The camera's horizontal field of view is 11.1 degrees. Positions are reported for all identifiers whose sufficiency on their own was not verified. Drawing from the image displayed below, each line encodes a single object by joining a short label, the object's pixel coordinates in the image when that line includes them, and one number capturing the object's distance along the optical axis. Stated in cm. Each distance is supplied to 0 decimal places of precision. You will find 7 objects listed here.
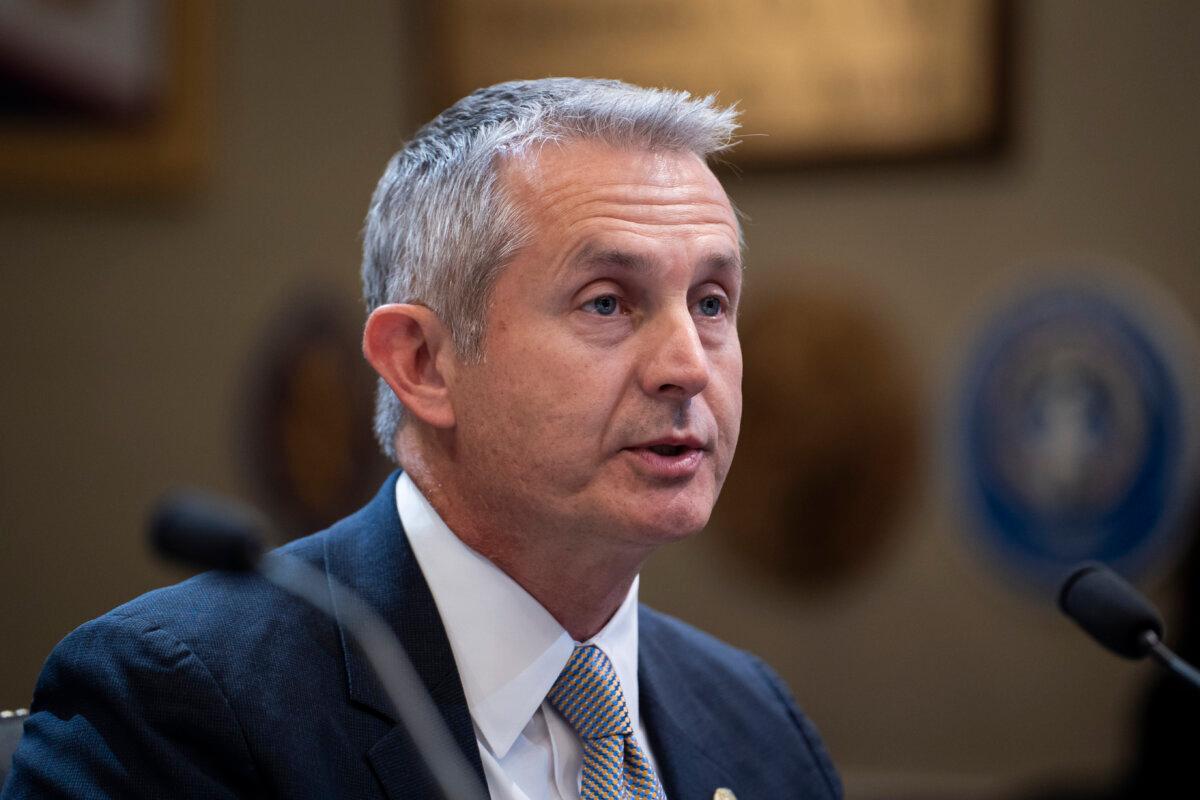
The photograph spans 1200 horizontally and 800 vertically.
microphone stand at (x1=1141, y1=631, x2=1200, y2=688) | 295
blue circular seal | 413
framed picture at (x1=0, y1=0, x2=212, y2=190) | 470
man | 289
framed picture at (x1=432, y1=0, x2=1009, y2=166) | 424
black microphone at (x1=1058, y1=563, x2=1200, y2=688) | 296
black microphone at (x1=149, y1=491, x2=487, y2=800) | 284
